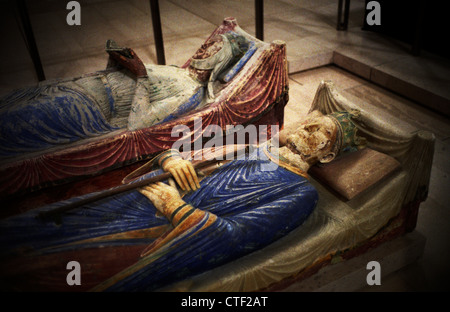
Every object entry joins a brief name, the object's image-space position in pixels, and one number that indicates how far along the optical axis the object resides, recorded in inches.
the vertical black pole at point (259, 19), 207.5
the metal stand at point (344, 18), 245.1
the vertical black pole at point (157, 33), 203.3
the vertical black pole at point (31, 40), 182.7
